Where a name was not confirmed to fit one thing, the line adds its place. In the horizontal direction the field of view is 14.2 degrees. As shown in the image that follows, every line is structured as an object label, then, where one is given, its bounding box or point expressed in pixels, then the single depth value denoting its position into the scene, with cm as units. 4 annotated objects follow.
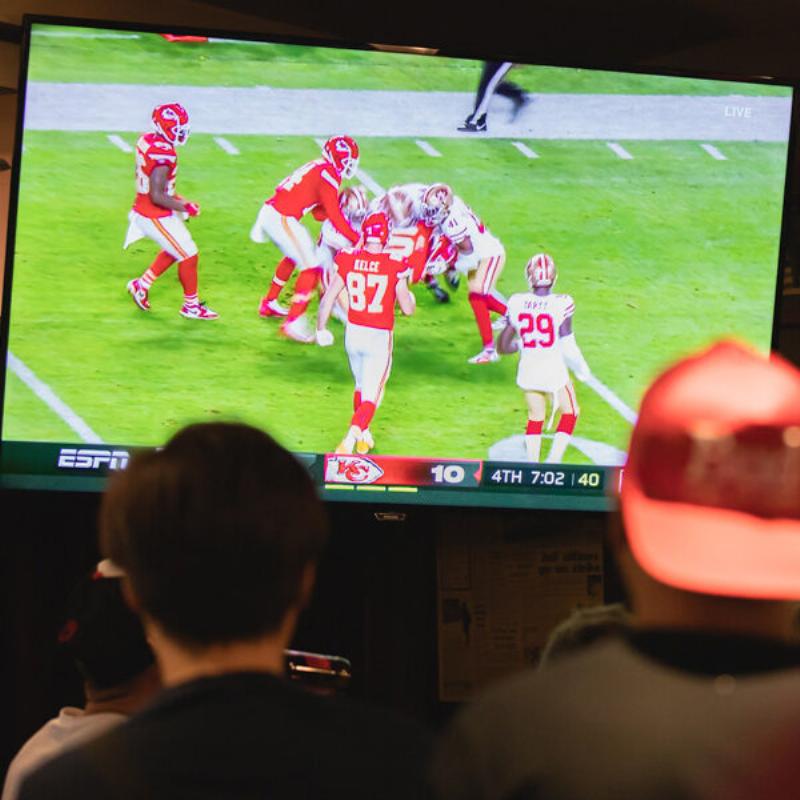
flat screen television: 545
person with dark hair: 332
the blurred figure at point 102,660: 397
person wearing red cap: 293
